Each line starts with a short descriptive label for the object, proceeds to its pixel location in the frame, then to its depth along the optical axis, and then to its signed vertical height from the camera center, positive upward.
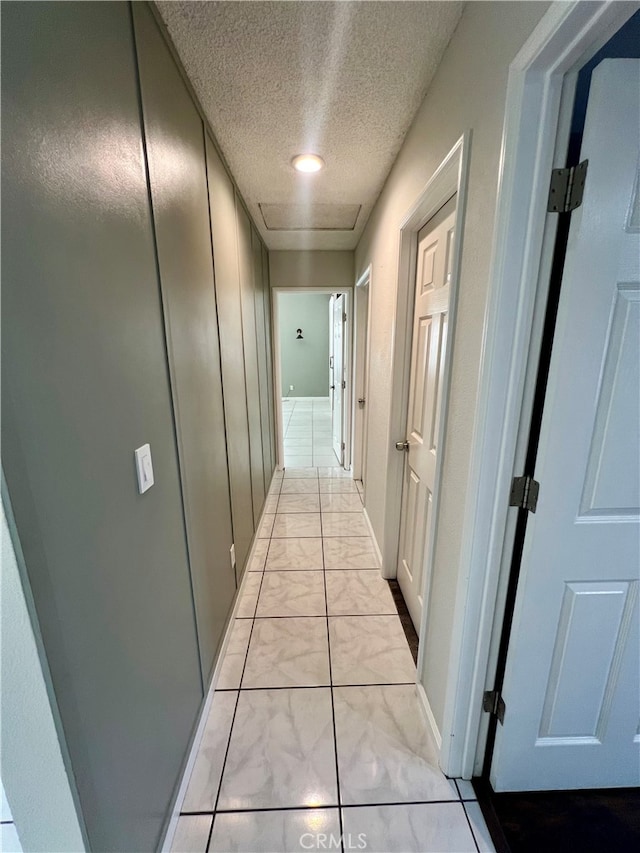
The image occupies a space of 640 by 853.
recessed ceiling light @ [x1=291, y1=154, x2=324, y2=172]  1.83 +1.06
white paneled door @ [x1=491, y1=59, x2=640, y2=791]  0.75 -0.46
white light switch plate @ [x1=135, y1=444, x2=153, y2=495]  0.91 -0.32
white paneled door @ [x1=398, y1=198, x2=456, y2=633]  1.42 -0.20
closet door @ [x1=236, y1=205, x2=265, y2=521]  2.35 +0.04
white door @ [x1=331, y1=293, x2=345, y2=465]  4.10 -0.23
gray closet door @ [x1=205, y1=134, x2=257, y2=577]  1.73 +0.08
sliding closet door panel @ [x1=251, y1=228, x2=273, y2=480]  2.90 +0.04
